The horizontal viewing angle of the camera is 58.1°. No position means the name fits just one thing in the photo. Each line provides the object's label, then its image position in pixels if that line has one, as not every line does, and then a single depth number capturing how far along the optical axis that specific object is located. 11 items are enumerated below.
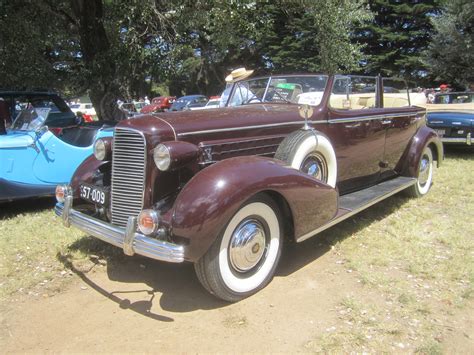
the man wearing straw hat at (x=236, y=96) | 5.05
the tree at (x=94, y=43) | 7.64
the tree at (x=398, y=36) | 24.78
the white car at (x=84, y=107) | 36.46
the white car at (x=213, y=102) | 21.06
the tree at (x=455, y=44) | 19.41
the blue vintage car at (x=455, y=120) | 8.77
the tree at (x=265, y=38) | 8.02
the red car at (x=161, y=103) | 32.79
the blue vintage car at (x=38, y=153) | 5.20
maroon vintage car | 3.00
